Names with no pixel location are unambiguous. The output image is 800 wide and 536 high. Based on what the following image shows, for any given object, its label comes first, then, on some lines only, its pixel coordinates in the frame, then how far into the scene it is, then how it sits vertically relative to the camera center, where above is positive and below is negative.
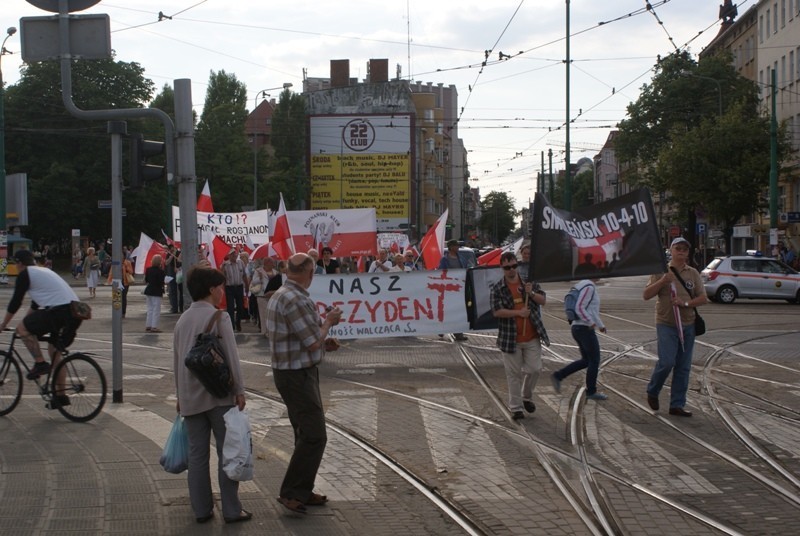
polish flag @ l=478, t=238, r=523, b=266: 19.10 -0.15
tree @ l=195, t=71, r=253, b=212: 72.50 +6.59
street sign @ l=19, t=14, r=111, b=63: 10.48 +2.20
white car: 30.45 -0.99
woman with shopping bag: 6.40 -0.92
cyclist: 10.27 -0.56
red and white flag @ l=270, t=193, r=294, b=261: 23.02 +0.30
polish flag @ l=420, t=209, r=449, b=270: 21.33 +0.08
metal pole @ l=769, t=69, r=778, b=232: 40.66 +2.76
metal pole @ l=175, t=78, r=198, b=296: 10.38 +0.80
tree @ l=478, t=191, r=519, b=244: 172.25 +5.46
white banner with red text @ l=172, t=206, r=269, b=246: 24.61 +0.62
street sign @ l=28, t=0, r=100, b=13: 10.26 +2.46
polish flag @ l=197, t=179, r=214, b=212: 24.25 +1.15
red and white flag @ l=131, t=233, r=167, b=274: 27.41 +0.01
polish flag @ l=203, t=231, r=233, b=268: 23.17 +0.02
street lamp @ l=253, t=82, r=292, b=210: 51.36 +8.17
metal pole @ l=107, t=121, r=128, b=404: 10.91 +0.26
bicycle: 10.14 -1.35
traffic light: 10.83 +0.93
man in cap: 10.04 -0.66
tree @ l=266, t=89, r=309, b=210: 89.88 +10.54
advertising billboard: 61.56 +5.17
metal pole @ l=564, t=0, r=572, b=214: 46.69 +2.98
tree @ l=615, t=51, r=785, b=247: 50.03 +5.97
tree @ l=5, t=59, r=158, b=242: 57.19 +6.16
